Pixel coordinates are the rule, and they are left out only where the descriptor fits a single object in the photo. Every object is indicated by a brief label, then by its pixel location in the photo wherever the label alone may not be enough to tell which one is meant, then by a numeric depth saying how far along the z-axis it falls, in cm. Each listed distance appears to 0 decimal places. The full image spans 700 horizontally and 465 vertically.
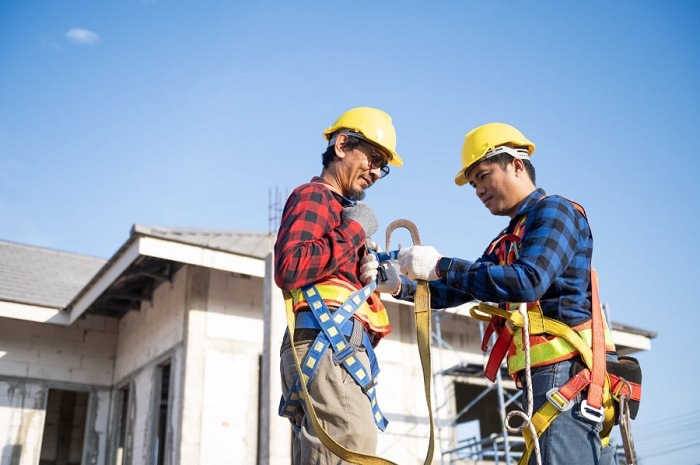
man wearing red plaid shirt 288
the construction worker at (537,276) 276
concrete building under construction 1027
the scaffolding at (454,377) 1300
